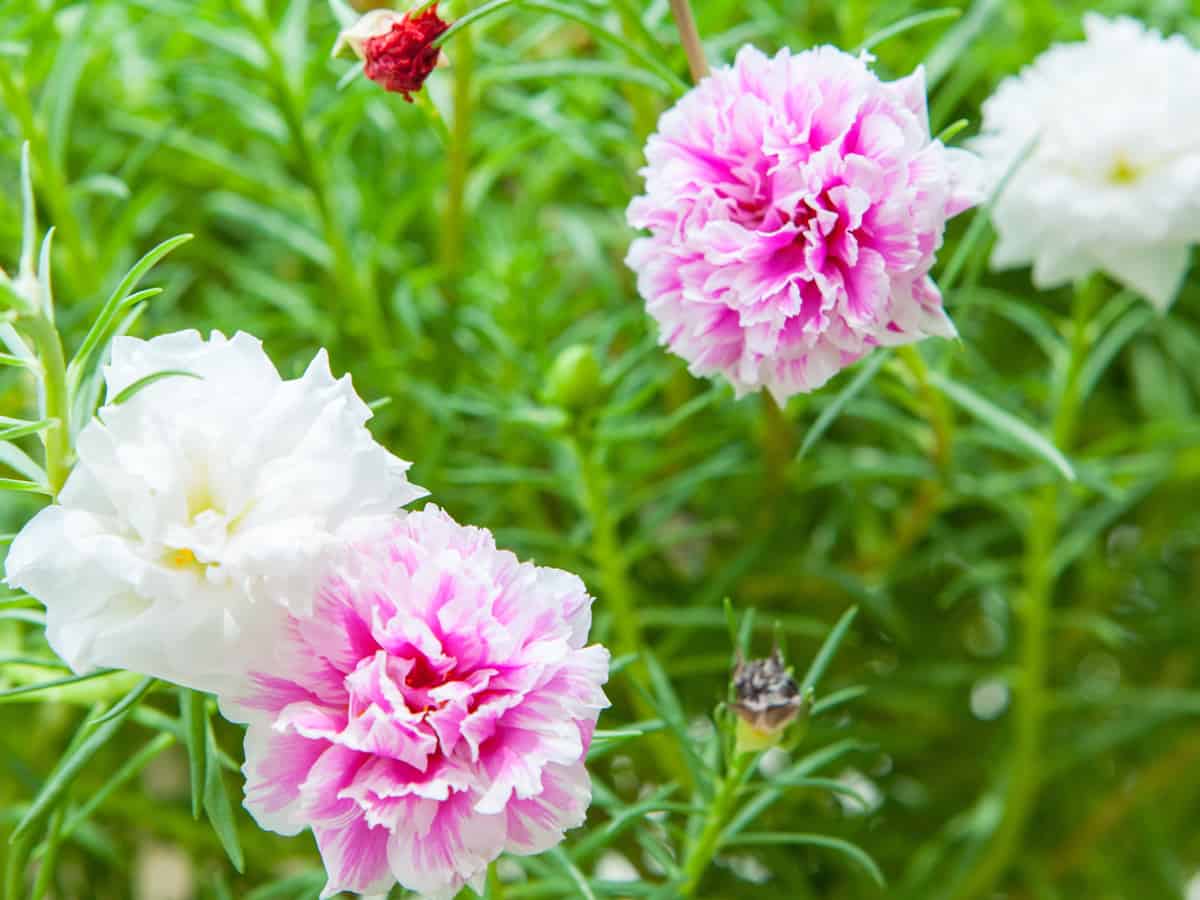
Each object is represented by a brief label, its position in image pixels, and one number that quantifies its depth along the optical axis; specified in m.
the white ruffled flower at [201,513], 0.31
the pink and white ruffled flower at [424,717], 0.31
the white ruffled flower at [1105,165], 0.39
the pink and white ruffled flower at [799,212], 0.33
